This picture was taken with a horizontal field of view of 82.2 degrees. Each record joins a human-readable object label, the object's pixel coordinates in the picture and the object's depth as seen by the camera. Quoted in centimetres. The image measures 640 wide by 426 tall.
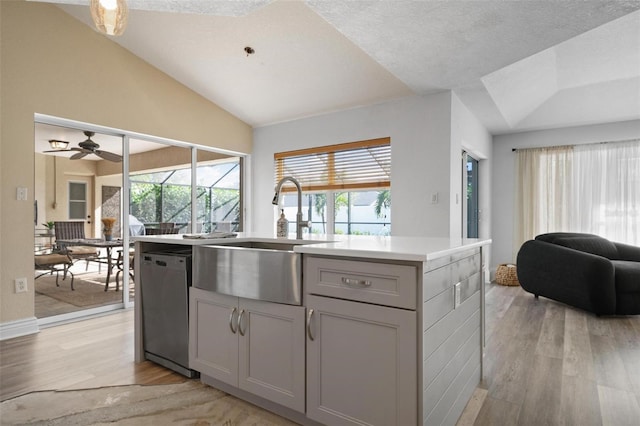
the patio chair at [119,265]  415
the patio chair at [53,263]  348
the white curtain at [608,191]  496
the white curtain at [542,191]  542
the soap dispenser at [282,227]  238
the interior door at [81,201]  382
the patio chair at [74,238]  372
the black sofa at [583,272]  362
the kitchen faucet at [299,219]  227
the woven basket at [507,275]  531
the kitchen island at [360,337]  143
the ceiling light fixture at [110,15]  179
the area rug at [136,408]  183
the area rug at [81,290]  356
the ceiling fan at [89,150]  384
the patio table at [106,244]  392
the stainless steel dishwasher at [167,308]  229
